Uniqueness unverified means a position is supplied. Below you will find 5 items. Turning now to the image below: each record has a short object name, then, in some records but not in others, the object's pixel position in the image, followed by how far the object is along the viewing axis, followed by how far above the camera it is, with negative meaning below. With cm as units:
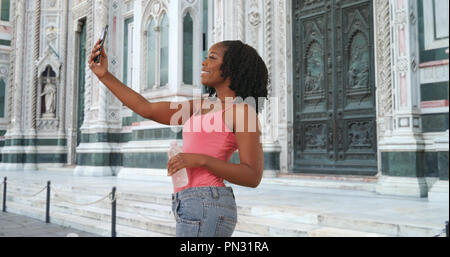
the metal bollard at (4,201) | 838 -108
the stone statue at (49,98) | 1577 +186
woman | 139 +3
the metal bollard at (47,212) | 702 -110
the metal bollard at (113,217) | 549 -93
